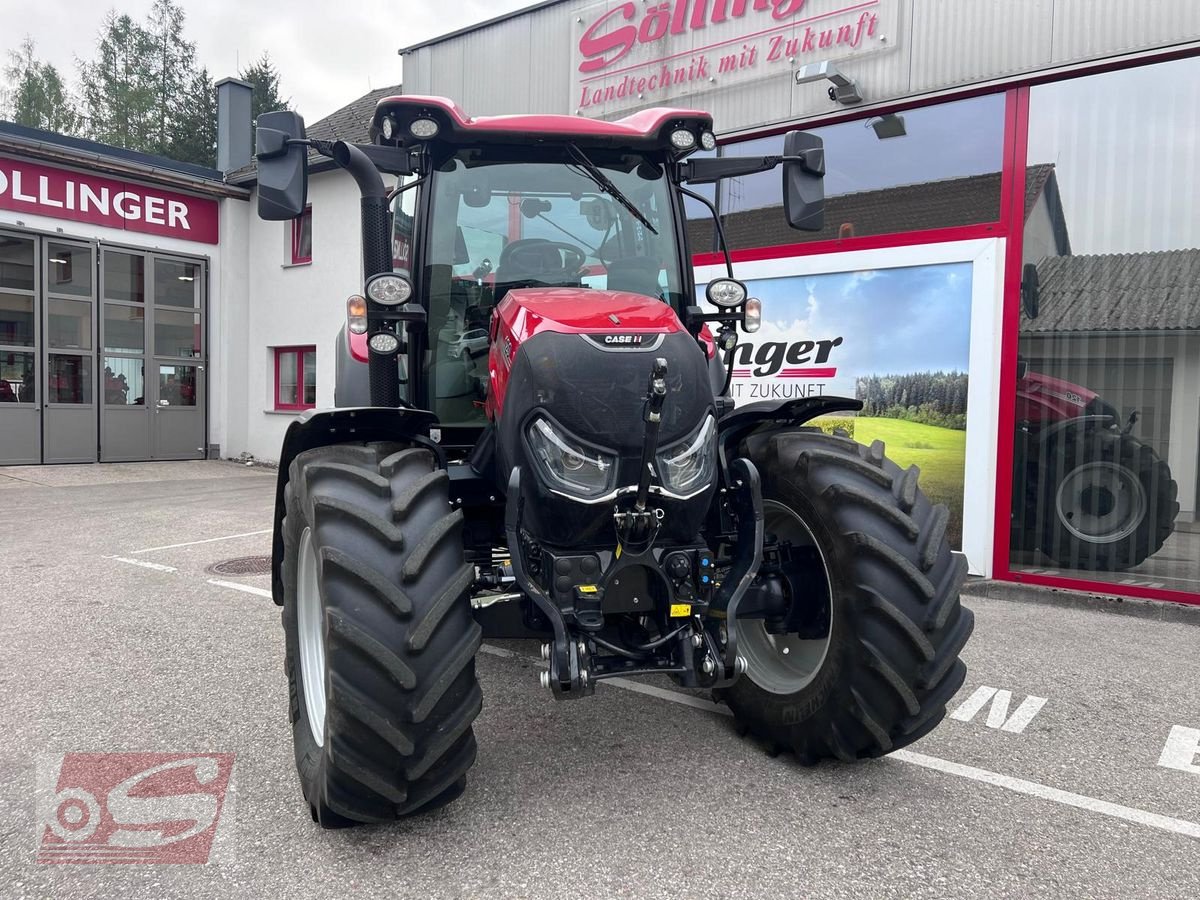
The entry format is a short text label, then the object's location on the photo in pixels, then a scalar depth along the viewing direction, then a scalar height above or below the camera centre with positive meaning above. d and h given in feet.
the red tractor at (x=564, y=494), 8.59 -0.93
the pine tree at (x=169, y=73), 112.78 +42.59
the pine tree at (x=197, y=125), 112.78 +35.05
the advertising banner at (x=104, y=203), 44.75 +10.47
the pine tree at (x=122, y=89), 110.63 +38.38
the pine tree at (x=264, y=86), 116.78 +41.77
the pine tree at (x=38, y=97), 105.81 +35.46
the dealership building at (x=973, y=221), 21.24 +5.15
